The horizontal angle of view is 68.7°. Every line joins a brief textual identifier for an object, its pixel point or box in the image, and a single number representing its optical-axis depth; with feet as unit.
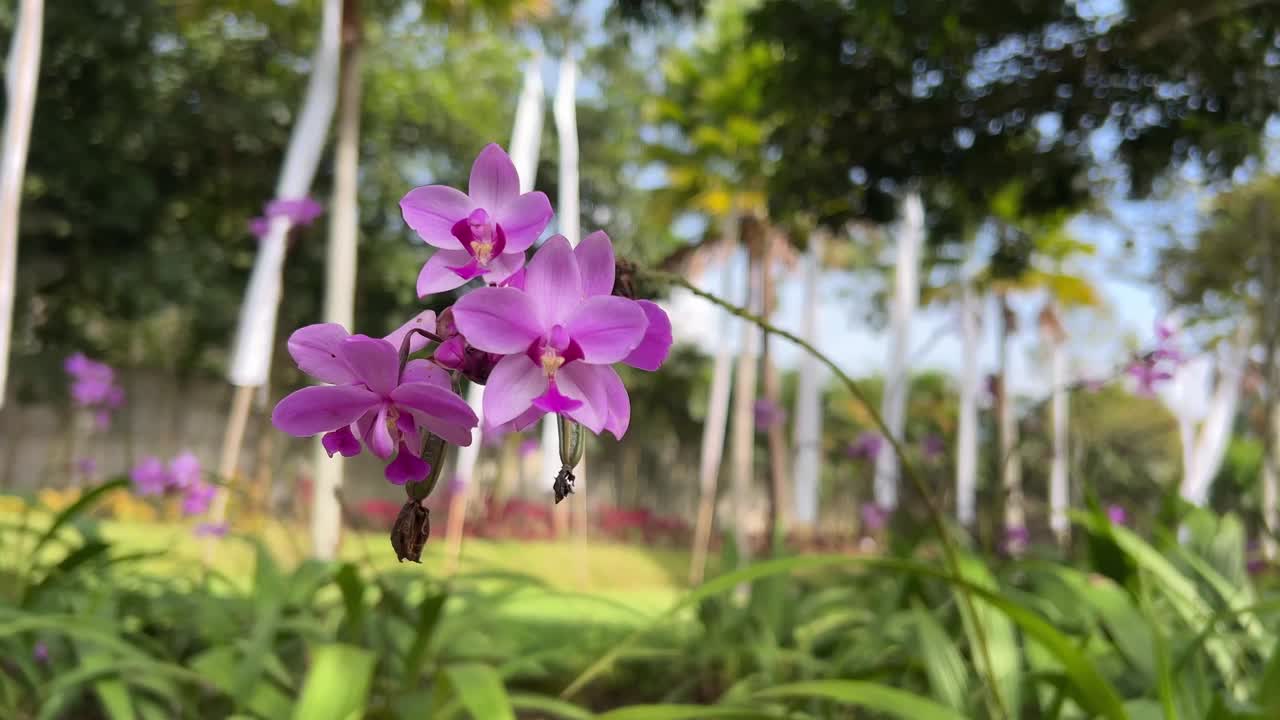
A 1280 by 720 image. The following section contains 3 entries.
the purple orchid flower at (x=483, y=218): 1.86
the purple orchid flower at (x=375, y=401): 1.68
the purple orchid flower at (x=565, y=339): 1.74
